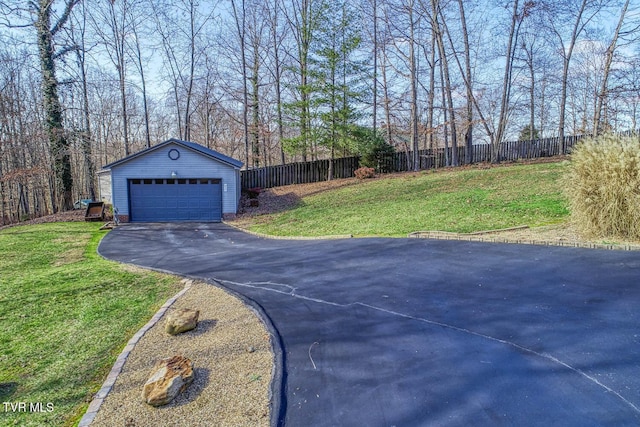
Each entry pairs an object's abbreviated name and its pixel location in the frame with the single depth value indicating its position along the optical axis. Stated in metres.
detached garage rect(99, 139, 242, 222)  15.05
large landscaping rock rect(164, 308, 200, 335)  3.87
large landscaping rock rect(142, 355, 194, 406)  2.68
